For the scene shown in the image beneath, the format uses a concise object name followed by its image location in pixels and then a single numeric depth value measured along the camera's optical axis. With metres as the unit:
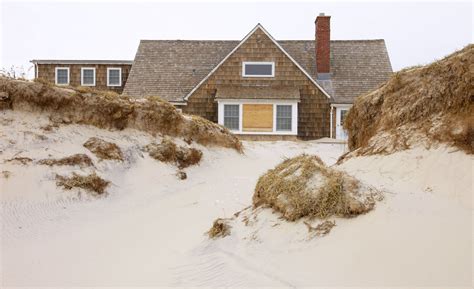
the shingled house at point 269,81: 23.12
